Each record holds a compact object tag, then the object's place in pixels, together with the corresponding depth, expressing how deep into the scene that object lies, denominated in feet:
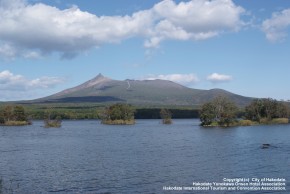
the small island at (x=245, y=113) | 513.04
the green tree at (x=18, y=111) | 637.06
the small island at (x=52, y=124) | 585.22
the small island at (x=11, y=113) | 638.53
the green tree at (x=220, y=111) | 510.99
